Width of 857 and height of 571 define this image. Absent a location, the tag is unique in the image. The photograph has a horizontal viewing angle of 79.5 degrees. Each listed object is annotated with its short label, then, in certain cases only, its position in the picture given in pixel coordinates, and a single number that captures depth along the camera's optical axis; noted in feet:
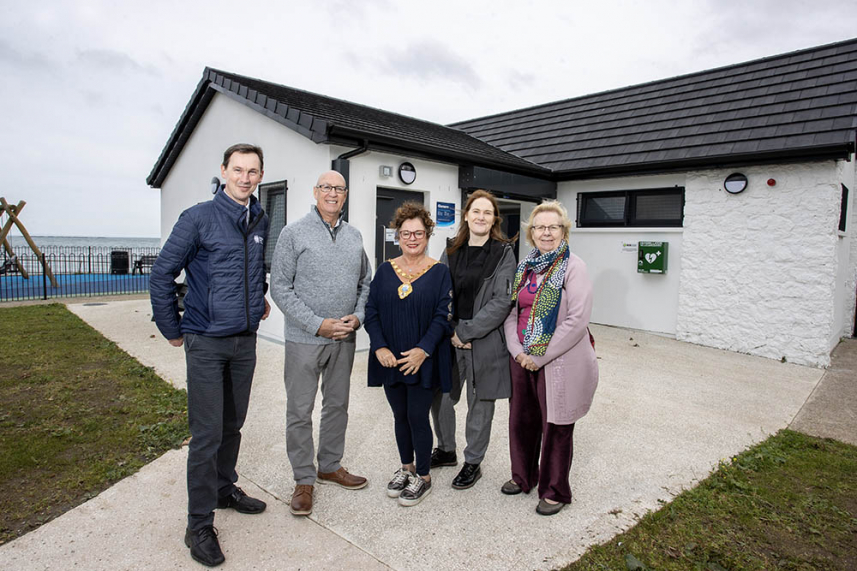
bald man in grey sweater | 10.37
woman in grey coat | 10.94
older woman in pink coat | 10.09
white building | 23.68
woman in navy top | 10.32
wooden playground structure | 48.75
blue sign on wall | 26.89
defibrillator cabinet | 28.37
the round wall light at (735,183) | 25.79
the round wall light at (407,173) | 24.77
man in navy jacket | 8.69
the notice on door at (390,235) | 24.63
